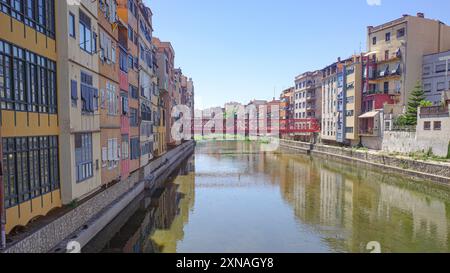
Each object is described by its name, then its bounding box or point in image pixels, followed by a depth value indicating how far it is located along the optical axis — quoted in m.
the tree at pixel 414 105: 42.62
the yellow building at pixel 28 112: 11.16
